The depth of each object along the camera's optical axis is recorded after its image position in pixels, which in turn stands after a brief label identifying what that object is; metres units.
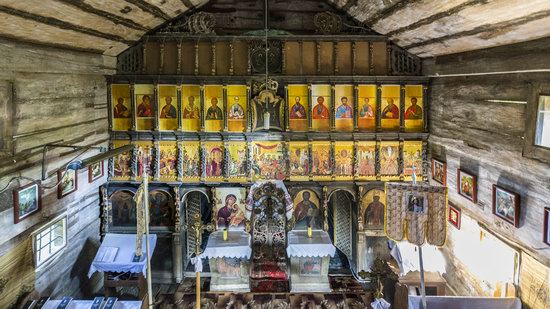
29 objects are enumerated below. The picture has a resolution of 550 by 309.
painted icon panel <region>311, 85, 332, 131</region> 10.27
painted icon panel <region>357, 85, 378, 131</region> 10.27
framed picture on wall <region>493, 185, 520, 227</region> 6.42
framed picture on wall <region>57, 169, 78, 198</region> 8.04
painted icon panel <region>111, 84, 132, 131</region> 10.29
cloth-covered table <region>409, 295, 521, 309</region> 6.38
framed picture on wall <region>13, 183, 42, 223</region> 6.68
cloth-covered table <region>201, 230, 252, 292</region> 9.36
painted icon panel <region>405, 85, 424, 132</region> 10.23
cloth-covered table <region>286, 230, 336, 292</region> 9.37
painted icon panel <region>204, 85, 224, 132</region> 10.27
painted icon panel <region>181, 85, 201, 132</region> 10.26
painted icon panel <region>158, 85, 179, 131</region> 10.30
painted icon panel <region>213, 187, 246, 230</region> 10.37
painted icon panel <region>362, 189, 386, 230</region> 10.36
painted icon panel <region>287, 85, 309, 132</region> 10.29
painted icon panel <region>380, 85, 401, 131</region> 10.26
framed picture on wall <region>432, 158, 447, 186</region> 9.32
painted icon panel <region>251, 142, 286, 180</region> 10.35
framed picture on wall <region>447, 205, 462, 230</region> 8.63
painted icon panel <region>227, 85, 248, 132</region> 10.29
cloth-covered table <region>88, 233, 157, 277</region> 8.72
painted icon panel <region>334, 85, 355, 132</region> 10.27
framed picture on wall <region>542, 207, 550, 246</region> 5.64
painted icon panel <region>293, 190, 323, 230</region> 10.44
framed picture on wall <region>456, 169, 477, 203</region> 7.84
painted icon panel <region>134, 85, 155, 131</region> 10.27
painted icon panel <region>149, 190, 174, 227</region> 10.41
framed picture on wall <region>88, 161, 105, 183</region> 9.41
